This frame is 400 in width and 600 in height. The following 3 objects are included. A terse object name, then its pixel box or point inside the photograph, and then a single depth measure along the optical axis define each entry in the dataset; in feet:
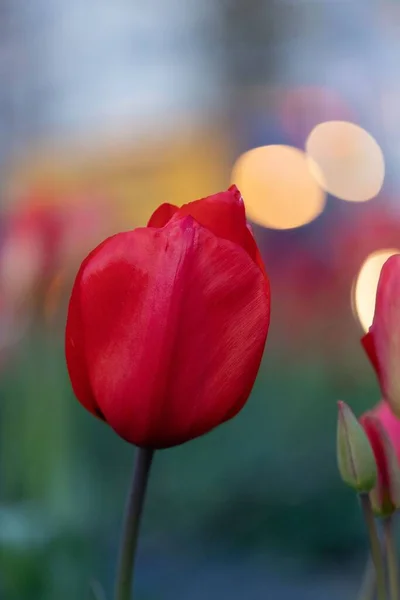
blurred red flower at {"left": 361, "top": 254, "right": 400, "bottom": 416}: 2.07
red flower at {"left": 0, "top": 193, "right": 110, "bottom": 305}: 4.43
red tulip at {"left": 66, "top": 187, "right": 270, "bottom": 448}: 2.04
